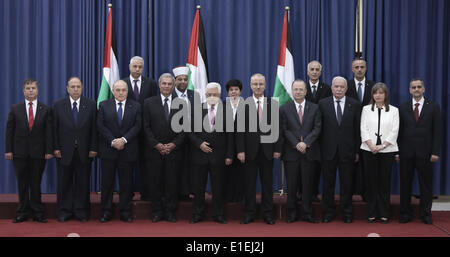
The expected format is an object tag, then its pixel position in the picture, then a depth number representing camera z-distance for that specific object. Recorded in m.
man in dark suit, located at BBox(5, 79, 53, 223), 4.84
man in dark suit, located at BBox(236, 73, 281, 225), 4.81
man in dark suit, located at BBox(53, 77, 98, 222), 4.87
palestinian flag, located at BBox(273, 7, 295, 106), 5.81
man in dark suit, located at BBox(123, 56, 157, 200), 5.24
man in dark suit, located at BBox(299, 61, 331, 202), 5.25
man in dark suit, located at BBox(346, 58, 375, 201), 5.27
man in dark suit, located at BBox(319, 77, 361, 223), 4.88
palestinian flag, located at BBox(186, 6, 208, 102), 5.82
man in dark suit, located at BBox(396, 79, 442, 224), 4.86
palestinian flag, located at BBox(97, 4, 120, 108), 5.73
